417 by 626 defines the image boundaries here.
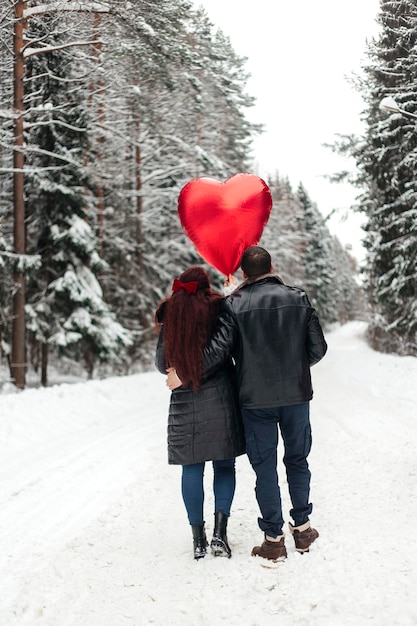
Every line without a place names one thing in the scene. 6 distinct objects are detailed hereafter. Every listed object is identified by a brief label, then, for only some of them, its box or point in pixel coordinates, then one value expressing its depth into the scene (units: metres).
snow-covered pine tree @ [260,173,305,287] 31.83
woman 3.86
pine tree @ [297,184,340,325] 56.47
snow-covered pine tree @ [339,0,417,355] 15.22
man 3.81
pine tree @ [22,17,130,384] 15.48
